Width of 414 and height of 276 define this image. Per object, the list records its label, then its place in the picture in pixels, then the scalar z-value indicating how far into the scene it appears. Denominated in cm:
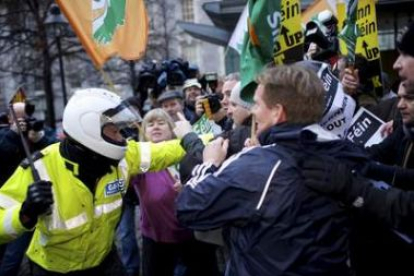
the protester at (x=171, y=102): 621
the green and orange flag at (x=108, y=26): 399
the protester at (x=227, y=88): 443
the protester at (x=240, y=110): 362
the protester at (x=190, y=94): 731
